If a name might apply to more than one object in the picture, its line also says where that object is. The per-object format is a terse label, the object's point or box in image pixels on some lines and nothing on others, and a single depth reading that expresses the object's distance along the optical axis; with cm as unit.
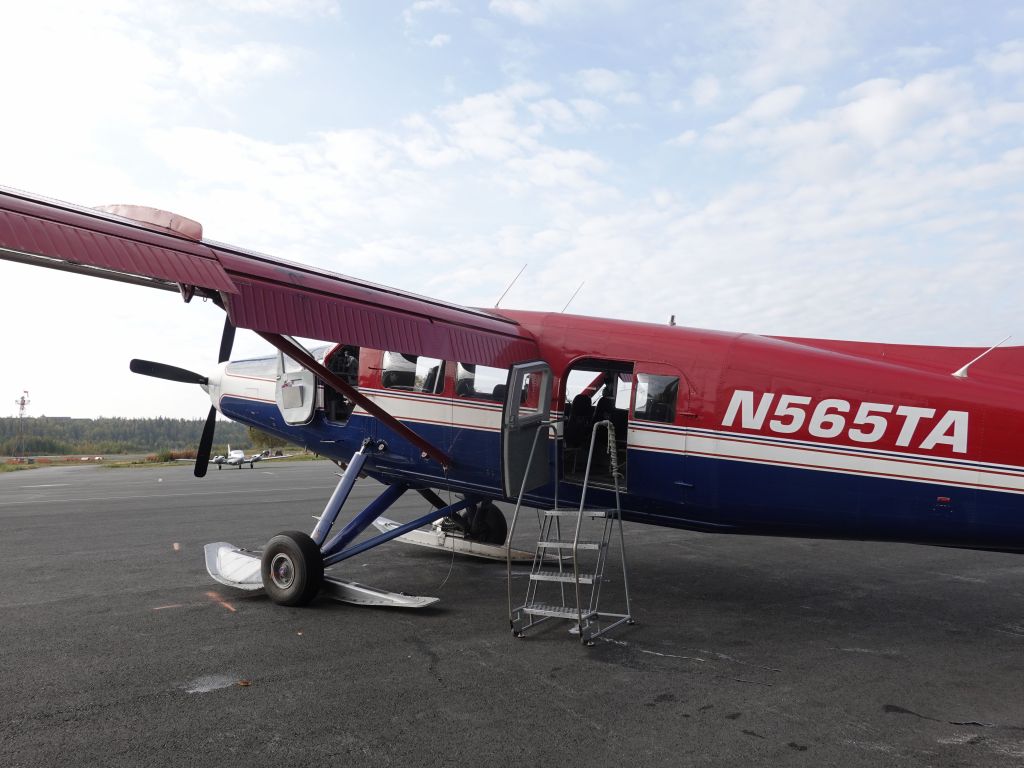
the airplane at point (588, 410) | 575
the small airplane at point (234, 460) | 3113
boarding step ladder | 595
